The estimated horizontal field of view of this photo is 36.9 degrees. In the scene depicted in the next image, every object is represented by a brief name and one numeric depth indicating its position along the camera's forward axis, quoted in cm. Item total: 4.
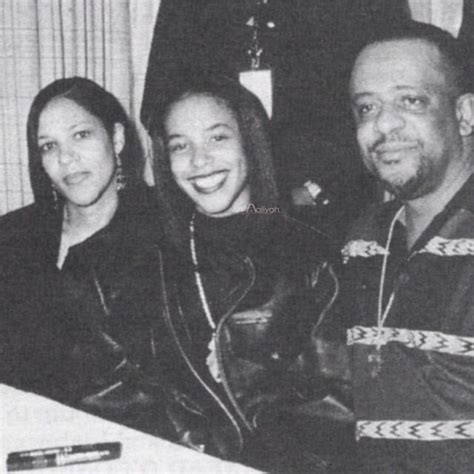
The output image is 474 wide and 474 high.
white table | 103
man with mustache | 131
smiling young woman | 155
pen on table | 104
